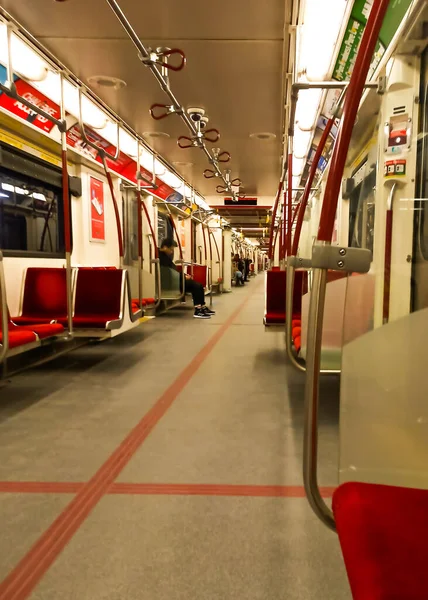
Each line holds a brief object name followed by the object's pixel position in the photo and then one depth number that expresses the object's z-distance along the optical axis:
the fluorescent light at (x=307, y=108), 4.46
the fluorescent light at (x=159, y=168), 8.54
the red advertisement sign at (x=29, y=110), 3.97
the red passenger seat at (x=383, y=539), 0.74
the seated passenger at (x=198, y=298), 8.21
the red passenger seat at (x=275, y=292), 4.88
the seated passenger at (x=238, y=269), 18.95
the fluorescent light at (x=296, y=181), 8.52
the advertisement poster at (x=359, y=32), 2.28
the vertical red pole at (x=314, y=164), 1.91
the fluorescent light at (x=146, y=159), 7.69
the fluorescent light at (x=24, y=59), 3.70
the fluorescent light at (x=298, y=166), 7.14
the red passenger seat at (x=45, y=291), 4.68
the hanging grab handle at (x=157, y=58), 3.35
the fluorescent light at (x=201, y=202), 12.20
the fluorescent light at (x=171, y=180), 9.41
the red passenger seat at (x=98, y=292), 4.75
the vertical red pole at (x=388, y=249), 2.29
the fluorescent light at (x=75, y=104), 4.58
